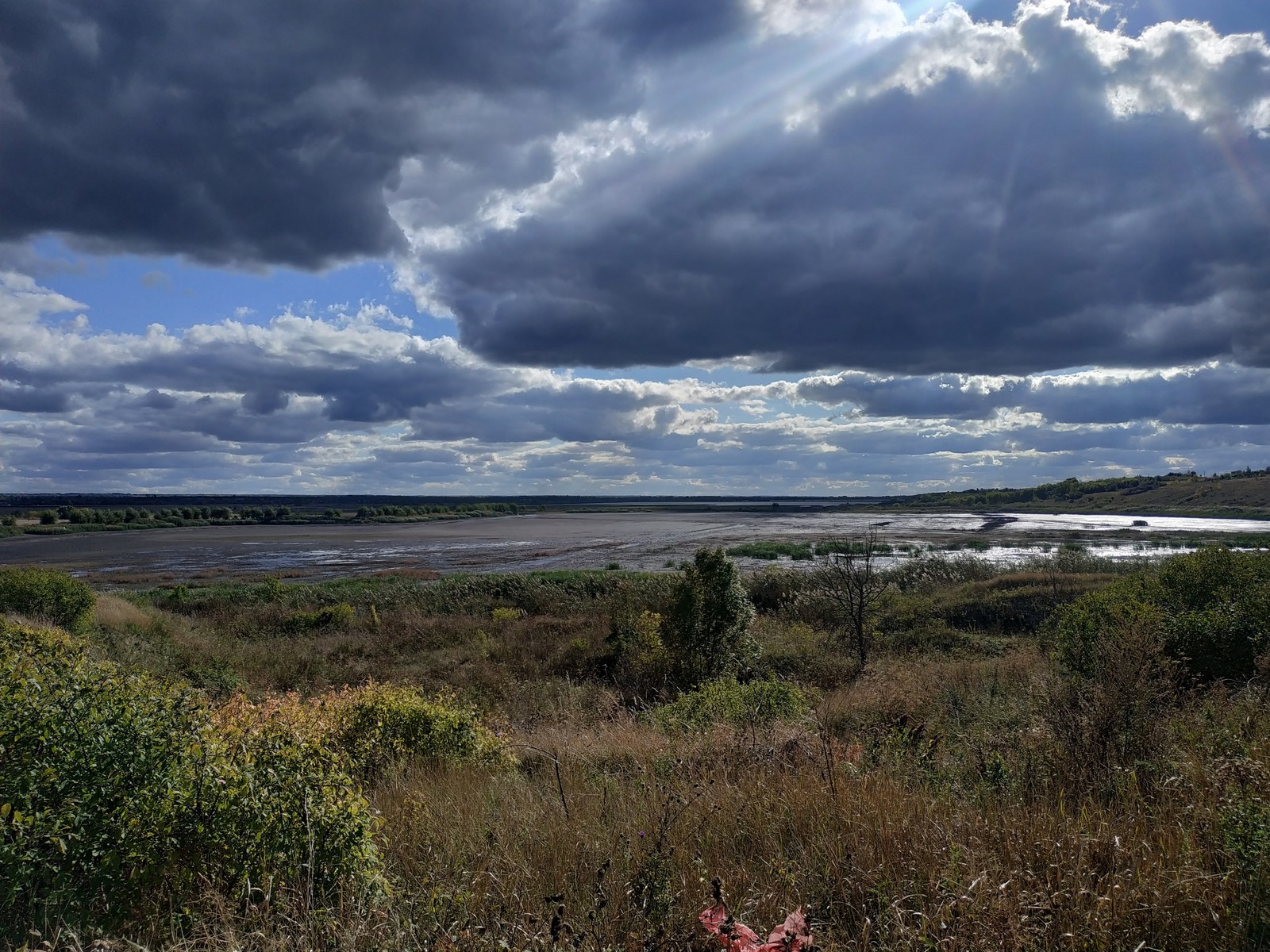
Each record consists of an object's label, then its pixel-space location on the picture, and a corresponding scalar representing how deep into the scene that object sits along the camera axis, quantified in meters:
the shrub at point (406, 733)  8.88
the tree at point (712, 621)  17.78
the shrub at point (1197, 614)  11.24
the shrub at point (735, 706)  10.47
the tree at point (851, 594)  19.00
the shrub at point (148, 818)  3.77
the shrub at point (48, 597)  21.30
